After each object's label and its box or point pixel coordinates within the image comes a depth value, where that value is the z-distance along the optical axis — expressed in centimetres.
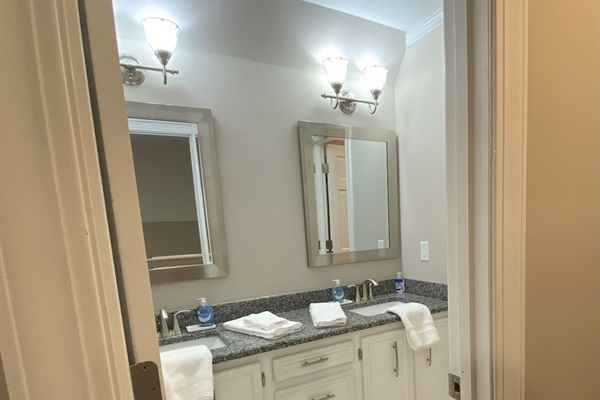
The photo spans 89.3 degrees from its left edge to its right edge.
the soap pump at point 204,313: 160
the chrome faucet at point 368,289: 206
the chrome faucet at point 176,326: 153
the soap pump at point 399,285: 215
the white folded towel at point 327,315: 153
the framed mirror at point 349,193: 197
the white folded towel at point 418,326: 164
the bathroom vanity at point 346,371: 134
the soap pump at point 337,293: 196
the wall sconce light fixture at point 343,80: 190
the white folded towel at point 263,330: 142
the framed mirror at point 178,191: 157
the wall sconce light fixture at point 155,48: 145
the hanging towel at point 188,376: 117
